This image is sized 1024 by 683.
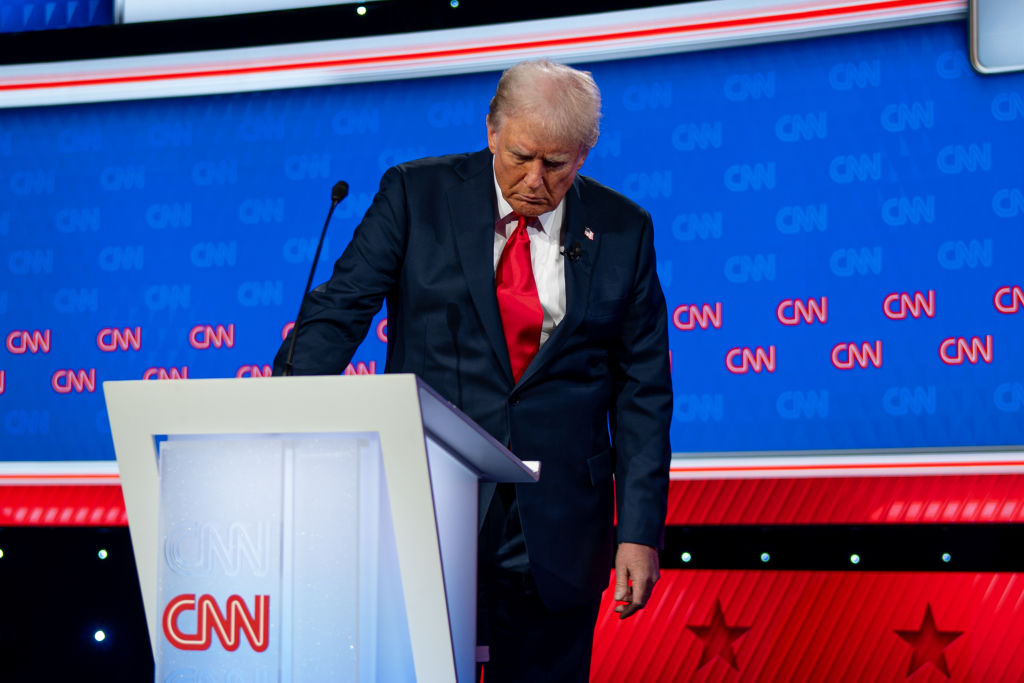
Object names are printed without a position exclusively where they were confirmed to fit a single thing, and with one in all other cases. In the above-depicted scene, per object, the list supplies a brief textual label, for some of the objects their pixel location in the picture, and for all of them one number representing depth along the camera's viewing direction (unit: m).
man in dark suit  6.46
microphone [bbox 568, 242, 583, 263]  6.58
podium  5.95
